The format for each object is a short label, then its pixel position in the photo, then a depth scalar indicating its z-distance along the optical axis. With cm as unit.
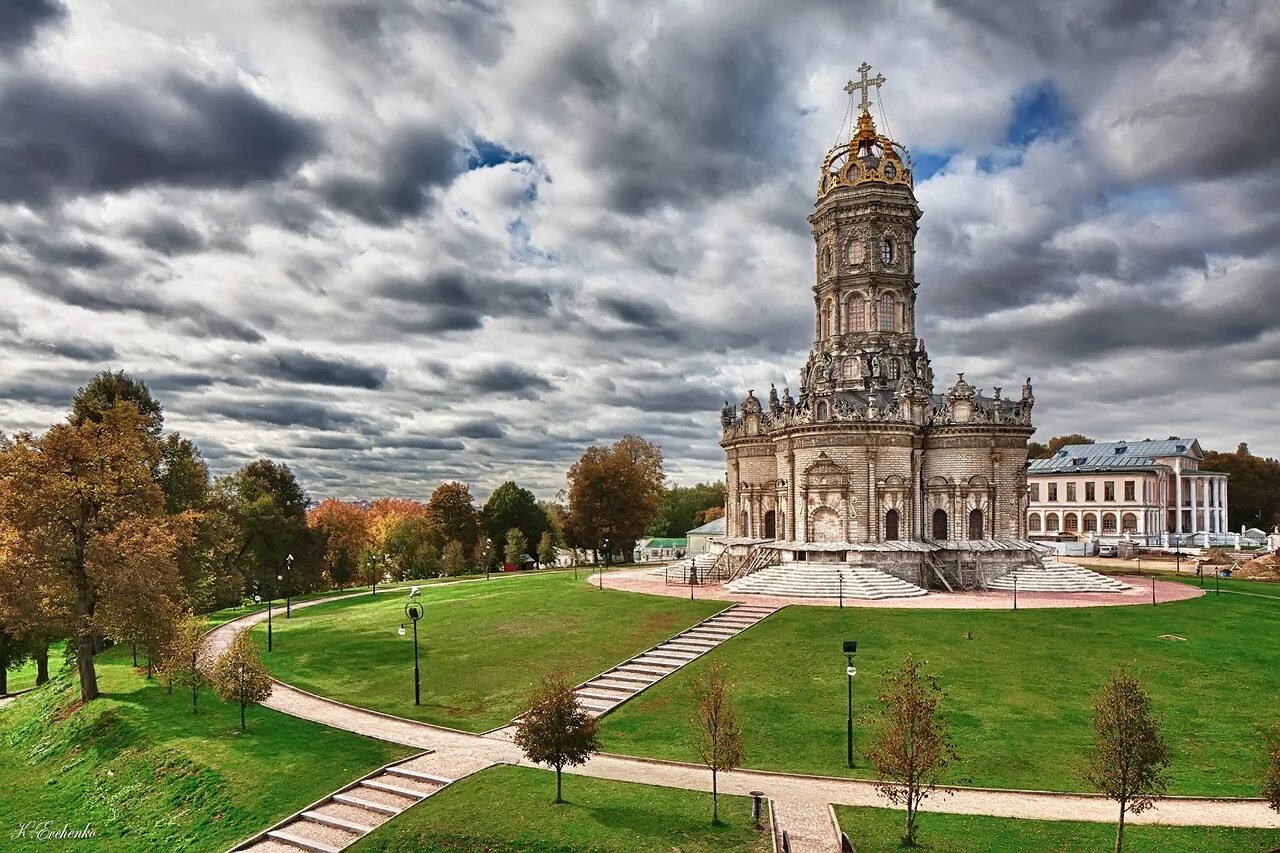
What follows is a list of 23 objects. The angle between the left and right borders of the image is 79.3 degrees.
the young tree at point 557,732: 1781
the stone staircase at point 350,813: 1727
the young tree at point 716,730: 1711
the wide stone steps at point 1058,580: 4366
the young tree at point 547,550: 7325
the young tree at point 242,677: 2427
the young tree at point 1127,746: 1455
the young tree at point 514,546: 7225
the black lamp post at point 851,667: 1983
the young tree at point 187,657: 2730
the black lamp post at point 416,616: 2561
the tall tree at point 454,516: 7875
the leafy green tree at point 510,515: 7694
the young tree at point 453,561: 7075
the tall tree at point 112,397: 4406
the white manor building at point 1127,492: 7950
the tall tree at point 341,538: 6900
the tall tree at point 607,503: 7062
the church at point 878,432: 4578
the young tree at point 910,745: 1528
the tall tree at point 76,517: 2908
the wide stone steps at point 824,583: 4100
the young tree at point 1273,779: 1424
